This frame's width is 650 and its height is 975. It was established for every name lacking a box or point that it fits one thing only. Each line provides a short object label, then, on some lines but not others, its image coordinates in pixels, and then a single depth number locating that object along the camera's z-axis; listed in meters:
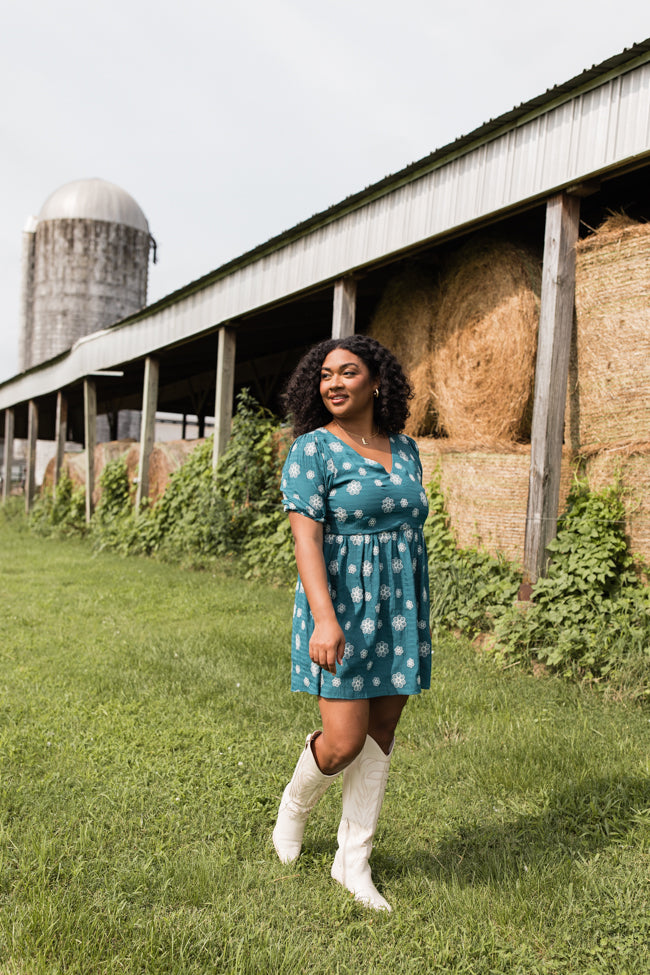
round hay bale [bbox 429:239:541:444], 6.43
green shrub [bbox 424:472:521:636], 5.53
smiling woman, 2.51
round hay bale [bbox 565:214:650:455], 5.07
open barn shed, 5.13
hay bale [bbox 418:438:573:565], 5.81
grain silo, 24.72
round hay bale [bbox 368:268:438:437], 7.34
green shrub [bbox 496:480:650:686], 4.57
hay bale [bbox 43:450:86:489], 15.66
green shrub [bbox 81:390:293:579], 8.97
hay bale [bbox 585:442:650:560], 4.90
